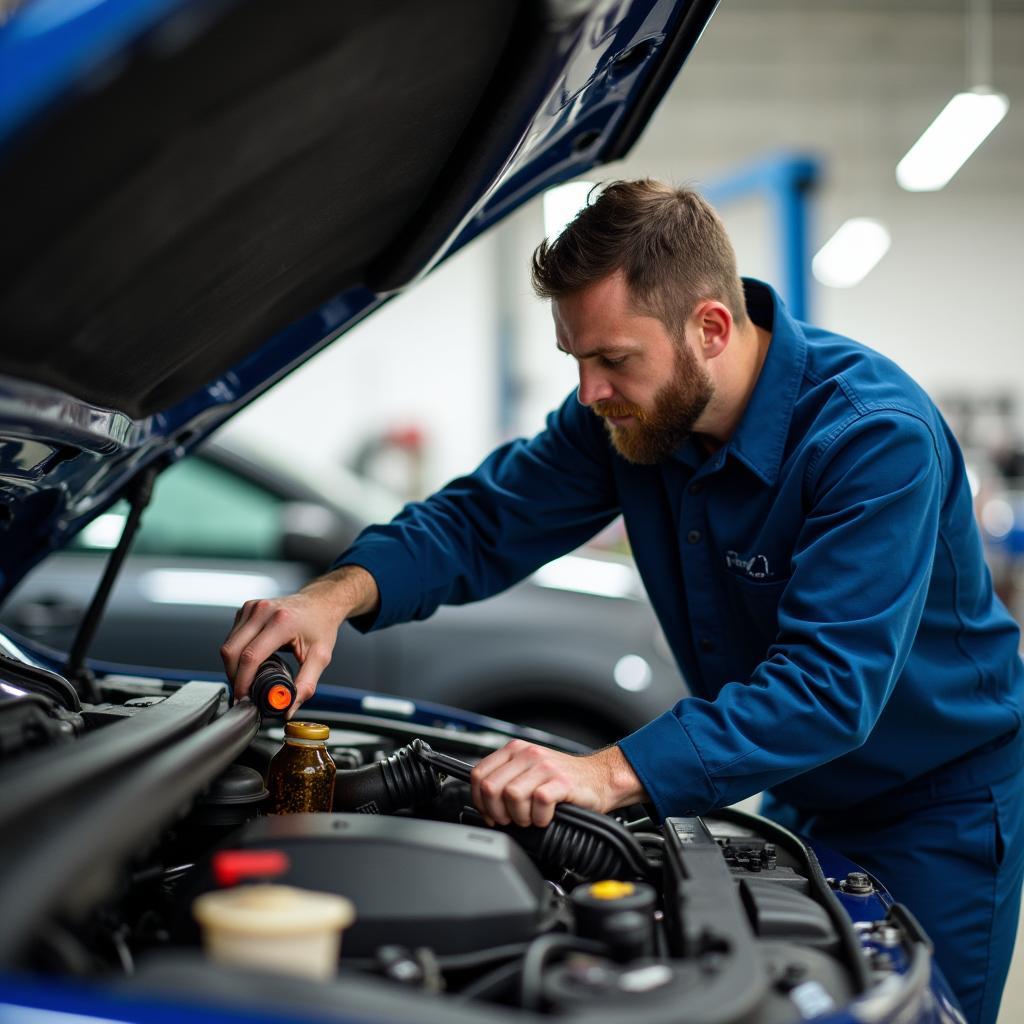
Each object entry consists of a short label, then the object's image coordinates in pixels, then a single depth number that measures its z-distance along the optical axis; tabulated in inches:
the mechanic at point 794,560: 58.0
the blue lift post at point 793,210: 175.0
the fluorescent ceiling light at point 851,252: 430.9
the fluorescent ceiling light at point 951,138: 292.8
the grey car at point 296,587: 134.6
